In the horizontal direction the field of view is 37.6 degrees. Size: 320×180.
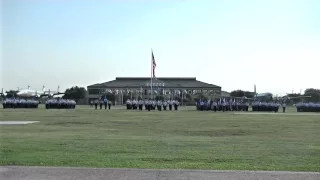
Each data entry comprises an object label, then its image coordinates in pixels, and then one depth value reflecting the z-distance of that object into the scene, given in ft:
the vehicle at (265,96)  324.93
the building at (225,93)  592.03
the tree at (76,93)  537.65
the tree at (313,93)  507.34
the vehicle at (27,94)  344.47
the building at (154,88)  531.91
